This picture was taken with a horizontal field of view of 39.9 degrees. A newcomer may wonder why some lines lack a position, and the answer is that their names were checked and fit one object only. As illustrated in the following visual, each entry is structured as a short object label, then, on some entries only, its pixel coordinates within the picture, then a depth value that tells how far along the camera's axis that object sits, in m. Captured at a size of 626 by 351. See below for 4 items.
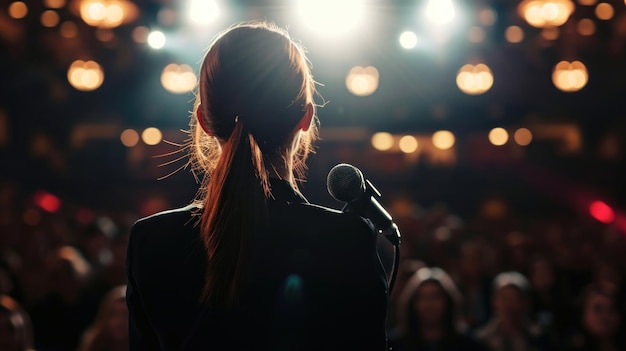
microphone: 1.72
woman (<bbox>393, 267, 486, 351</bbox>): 5.55
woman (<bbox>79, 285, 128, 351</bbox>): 5.61
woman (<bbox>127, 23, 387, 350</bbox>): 1.62
